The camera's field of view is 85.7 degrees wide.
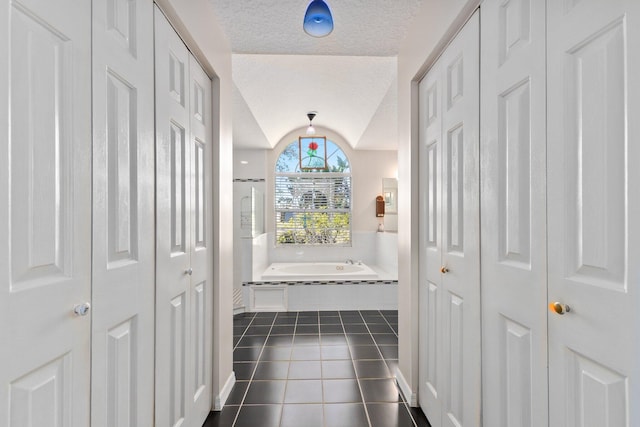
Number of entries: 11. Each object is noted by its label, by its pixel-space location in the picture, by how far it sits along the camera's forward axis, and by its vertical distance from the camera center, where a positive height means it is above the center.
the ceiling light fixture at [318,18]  1.63 +0.93
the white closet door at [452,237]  1.41 -0.12
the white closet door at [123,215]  0.99 -0.01
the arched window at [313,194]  5.88 +0.33
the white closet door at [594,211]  0.74 +0.00
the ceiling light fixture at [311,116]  4.89 +1.39
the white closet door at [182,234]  1.40 -0.10
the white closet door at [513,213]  1.01 +0.00
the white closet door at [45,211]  0.70 +0.01
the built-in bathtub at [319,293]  4.31 -1.01
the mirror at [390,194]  5.88 +0.32
